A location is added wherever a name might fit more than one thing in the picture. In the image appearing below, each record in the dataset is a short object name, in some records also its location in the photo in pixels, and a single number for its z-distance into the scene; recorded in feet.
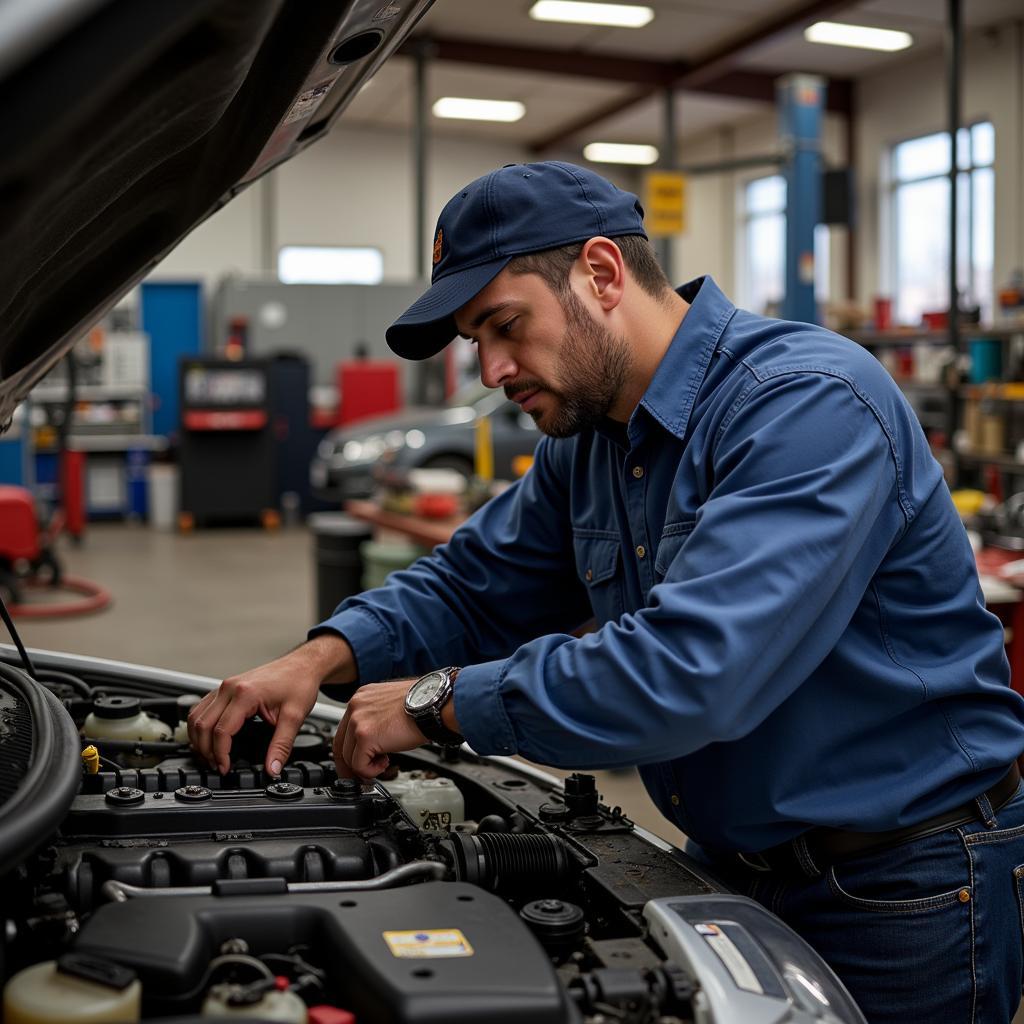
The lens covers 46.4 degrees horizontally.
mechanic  3.33
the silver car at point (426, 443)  27.45
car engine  2.69
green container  15.02
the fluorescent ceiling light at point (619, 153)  45.88
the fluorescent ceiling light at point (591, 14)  29.19
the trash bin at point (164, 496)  31.94
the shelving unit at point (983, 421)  23.12
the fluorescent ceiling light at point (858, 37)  32.02
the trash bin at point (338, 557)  16.47
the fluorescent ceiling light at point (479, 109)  39.24
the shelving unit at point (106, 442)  32.24
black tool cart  30.55
